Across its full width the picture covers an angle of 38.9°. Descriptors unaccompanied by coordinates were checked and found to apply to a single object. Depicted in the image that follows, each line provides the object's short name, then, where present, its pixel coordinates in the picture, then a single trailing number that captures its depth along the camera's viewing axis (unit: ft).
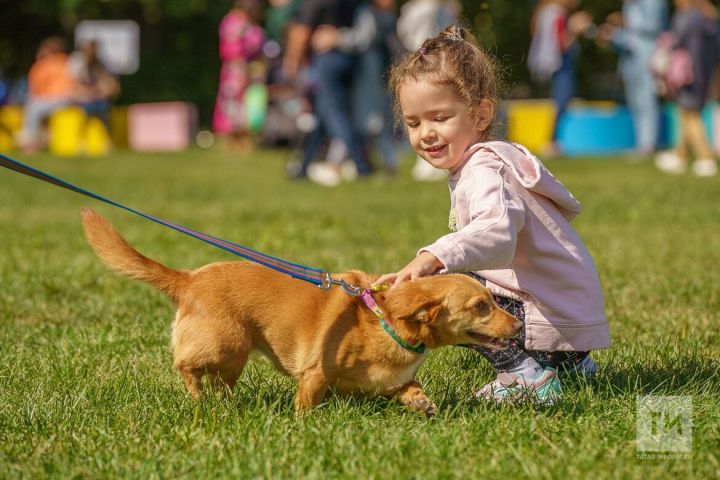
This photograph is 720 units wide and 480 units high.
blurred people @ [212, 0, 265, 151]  63.52
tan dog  10.36
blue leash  10.41
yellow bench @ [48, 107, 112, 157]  67.77
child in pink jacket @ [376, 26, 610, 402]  11.20
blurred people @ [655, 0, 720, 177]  41.60
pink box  76.79
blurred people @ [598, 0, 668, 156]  52.60
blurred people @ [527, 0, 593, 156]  53.26
